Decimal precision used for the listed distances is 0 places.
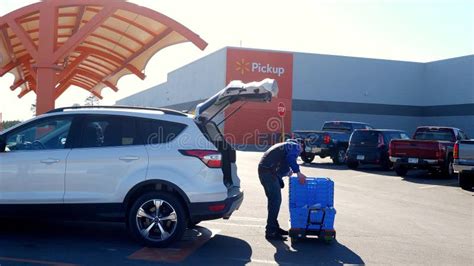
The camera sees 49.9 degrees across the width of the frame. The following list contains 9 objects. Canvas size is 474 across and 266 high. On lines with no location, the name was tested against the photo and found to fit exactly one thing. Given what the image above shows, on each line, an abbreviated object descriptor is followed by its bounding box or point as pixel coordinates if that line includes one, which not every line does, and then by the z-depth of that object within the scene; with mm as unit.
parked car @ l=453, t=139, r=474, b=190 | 14498
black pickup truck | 23797
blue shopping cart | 7484
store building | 42688
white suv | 6812
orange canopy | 10672
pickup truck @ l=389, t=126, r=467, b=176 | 17750
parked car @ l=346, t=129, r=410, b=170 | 21000
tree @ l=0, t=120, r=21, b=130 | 23138
